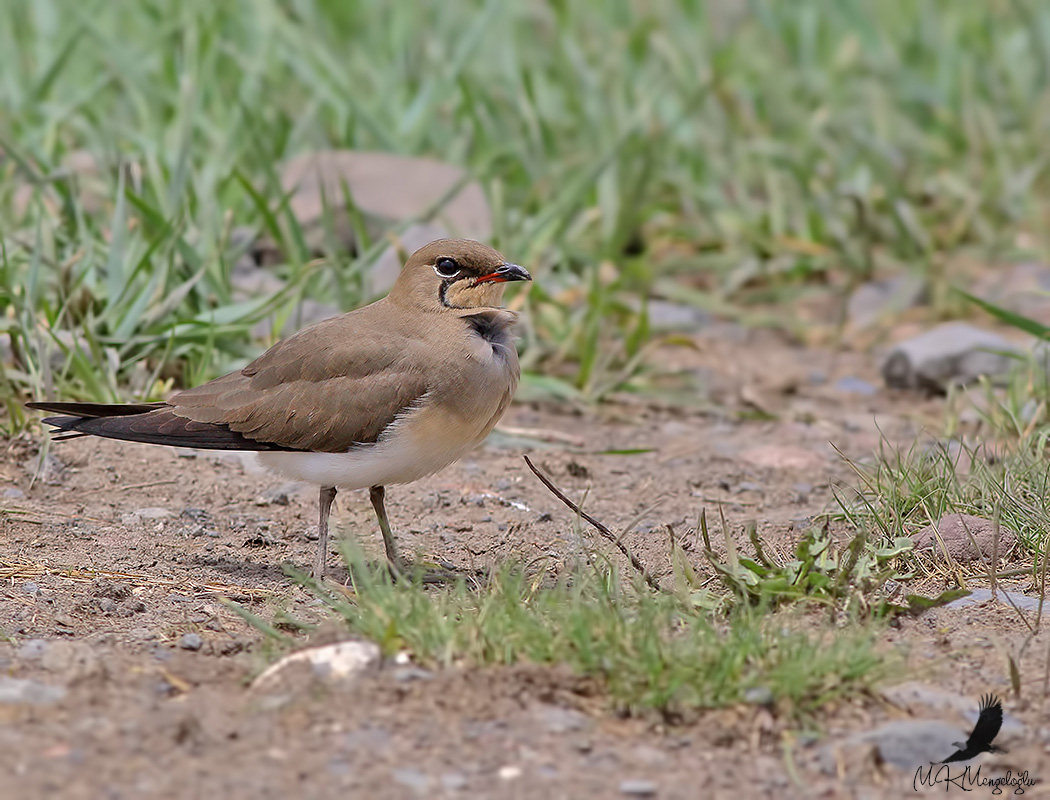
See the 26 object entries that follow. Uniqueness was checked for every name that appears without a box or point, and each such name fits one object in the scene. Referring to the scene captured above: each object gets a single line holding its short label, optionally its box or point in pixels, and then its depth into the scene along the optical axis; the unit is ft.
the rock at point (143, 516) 31.94
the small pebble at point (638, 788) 19.70
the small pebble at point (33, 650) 23.25
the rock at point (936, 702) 21.83
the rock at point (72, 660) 22.27
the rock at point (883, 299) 50.47
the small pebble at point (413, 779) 19.47
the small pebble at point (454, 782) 19.56
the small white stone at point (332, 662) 21.88
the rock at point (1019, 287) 50.03
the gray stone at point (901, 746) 20.74
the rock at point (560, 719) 21.13
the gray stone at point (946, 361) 43.98
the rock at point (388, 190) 47.16
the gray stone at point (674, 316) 47.16
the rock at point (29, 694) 21.31
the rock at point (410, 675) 21.90
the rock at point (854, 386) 45.78
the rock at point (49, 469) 33.63
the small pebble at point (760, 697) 21.38
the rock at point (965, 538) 28.35
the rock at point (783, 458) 38.37
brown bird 29.09
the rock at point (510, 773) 19.90
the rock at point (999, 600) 26.25
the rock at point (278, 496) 34.58
